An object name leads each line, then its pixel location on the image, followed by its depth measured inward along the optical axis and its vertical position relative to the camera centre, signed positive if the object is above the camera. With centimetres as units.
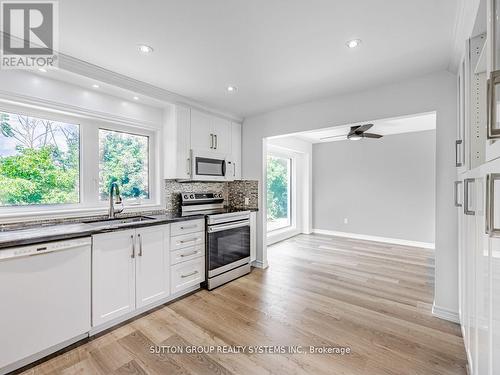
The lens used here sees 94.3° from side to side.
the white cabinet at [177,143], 306 +60
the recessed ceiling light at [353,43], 186 +117
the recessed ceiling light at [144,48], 193 +118
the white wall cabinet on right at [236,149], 389 +66
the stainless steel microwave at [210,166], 325 +31
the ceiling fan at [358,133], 374 +94
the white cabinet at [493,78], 77 +37
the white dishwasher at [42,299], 159 -83
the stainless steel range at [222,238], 302 -72
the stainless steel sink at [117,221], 224 -36
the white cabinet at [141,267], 206 -83
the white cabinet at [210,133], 331 +83
